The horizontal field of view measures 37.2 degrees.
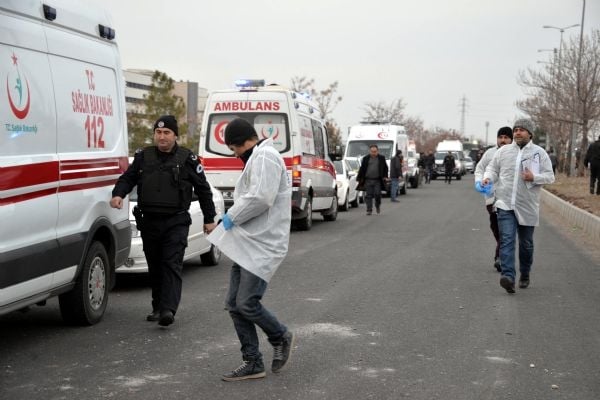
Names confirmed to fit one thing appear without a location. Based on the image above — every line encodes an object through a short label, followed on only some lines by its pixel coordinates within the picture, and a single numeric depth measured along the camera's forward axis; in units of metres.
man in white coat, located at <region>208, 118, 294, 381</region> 5.84
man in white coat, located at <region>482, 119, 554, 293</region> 9.73
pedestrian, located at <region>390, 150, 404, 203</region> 28.91
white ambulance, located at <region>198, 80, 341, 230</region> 16.69
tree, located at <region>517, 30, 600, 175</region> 38.47
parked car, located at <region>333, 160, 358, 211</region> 24.52
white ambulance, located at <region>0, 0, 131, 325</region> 6.04
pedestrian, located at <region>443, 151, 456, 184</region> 48.34
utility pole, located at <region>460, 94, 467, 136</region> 149.12
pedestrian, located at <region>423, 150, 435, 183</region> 49.44
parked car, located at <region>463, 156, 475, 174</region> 76.38
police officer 7.58
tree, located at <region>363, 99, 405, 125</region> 85.94
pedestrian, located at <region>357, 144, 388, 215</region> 22.23
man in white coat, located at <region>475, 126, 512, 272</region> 10.89
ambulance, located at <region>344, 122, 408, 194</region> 34.22
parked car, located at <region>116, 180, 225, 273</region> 9.88
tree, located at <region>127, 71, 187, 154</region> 72.88
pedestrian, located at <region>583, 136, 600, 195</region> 24.90
